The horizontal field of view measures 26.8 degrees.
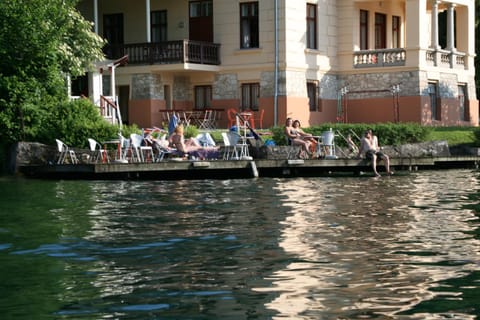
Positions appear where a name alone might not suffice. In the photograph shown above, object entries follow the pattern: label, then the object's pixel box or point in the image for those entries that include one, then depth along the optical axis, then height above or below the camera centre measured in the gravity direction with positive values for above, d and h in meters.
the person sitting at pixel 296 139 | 30.78 +0.08
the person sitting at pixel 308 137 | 31.03 +0.14
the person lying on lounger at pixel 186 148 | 29.25 -0.15
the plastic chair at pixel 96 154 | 29.20 -0.30
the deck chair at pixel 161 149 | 29.44 -0.17
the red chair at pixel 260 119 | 41.88 +1.00
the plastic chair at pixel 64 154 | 29.21 -0.29
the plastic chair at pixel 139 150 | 29.19 -0.20
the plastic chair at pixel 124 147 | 29.22 -0.10
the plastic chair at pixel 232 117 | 42.62 +1.08
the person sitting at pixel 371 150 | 29.53 -0.29
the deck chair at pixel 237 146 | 29.90 -0.11
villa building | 43.22 +3.60
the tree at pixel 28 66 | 30.73 +2.44
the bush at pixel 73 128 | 30.53 +0.48
